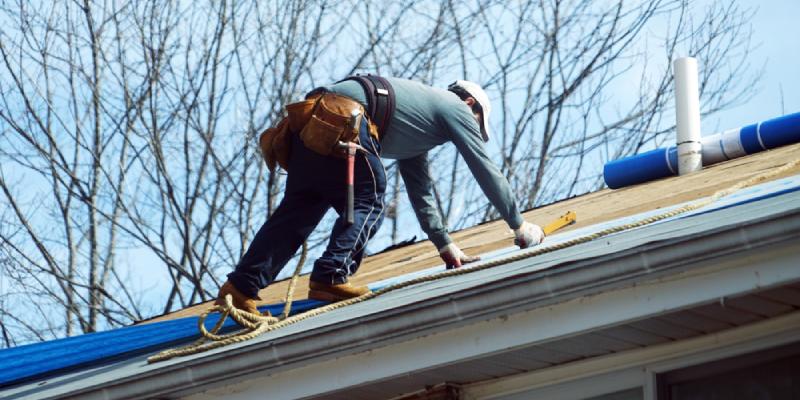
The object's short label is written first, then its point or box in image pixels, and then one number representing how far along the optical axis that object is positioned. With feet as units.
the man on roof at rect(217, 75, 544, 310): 40.27
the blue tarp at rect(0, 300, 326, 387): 42.27
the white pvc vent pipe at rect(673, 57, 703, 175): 55.47
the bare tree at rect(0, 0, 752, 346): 98.99
